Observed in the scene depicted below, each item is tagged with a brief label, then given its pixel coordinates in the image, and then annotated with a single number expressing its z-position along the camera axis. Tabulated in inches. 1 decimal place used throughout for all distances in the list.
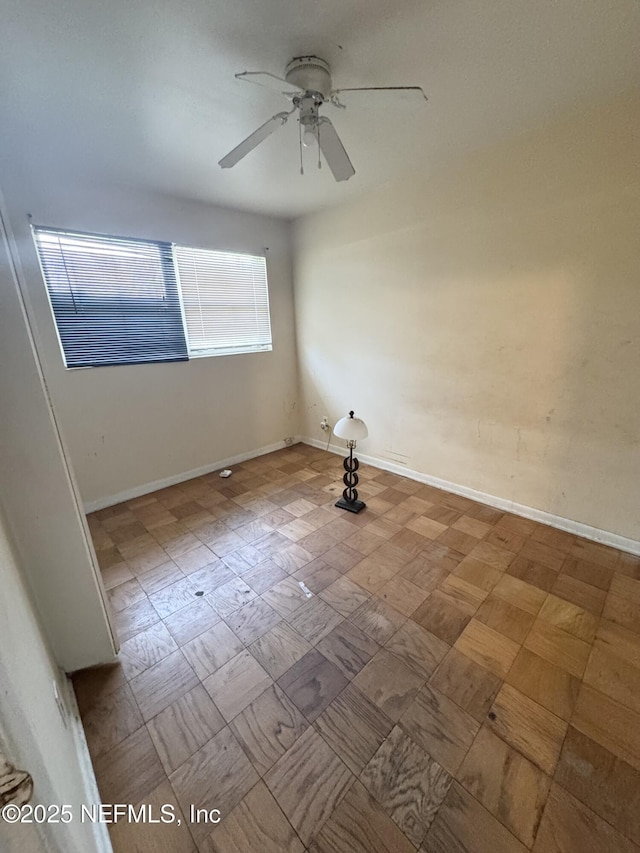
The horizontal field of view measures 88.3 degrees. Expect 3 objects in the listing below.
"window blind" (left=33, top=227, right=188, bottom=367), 90.5
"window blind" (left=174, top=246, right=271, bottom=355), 116.0
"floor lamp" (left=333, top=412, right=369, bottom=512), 90.4
